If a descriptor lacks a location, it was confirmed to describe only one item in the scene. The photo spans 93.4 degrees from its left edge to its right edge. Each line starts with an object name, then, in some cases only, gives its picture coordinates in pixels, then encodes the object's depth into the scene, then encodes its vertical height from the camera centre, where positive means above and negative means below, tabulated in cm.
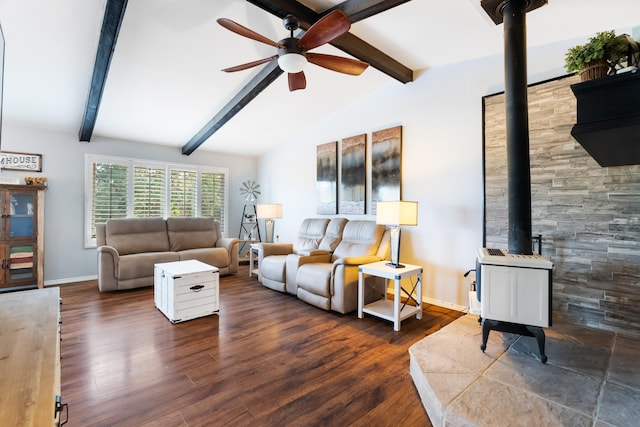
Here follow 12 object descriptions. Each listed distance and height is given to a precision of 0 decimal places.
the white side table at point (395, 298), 296 -89
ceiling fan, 208 +132
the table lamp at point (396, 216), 321 -2
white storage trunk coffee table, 311 -82
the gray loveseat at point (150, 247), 424 -52
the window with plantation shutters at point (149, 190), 500 +47
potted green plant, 150 +80
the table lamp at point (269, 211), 537 +7
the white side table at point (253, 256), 491 -75
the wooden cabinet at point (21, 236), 405 -27
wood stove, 208 -30
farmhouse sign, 429 +81
